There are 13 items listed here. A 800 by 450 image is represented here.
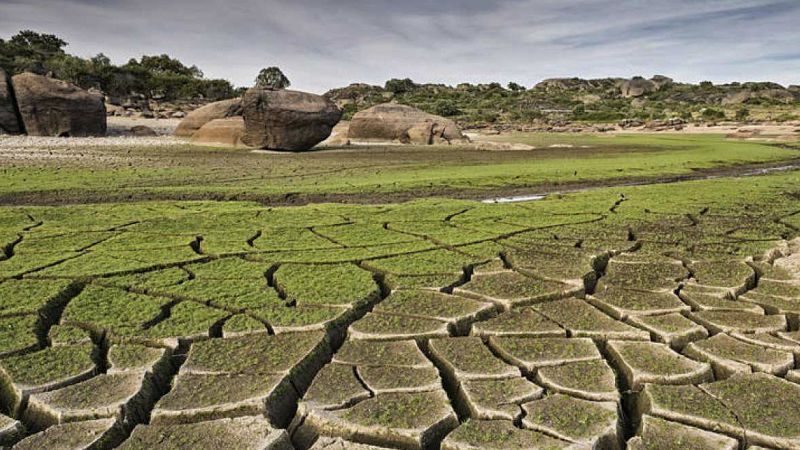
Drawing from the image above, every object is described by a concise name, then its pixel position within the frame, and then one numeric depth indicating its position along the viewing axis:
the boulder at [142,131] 24.43
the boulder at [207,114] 23.14
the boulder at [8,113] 20.61
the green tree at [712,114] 44.06
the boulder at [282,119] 18.48
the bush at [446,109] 51.12
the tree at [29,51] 42.19
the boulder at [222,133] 19.97
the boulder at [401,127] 23.59
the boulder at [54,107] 20.81
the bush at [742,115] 42.53
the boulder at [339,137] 22.91
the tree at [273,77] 75.91
